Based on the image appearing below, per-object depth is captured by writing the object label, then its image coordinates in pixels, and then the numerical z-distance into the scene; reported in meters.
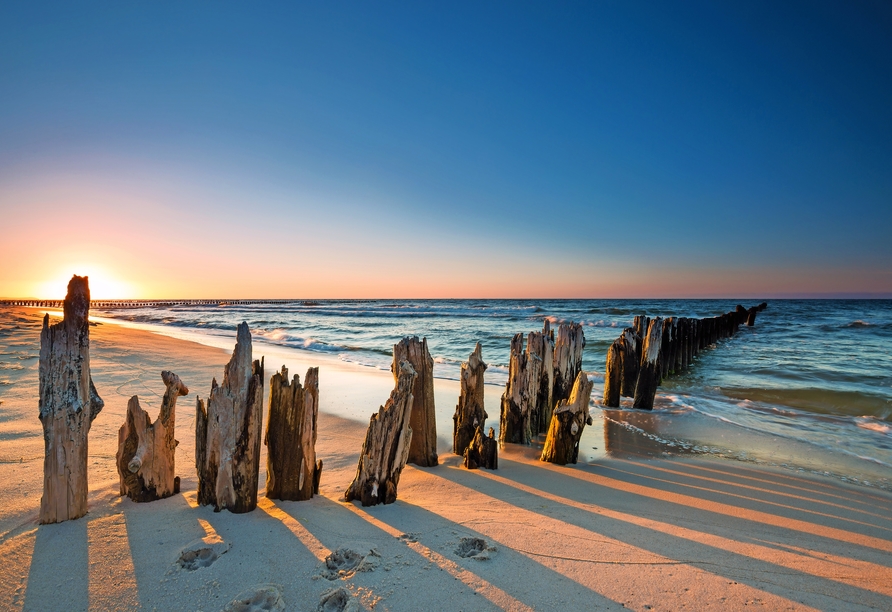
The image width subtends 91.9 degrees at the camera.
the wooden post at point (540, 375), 6.12
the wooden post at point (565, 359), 6.90
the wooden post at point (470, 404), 5.21
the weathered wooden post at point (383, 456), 3.51
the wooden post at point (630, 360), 8.92
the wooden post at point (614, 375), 8.72
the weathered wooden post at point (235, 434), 3.13
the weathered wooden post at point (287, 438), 3.44
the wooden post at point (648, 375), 8.80
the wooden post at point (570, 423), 5.05
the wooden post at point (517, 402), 6.05
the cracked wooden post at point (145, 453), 3.23
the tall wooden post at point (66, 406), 2.82
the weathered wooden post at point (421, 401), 4.65
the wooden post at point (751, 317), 35.85
